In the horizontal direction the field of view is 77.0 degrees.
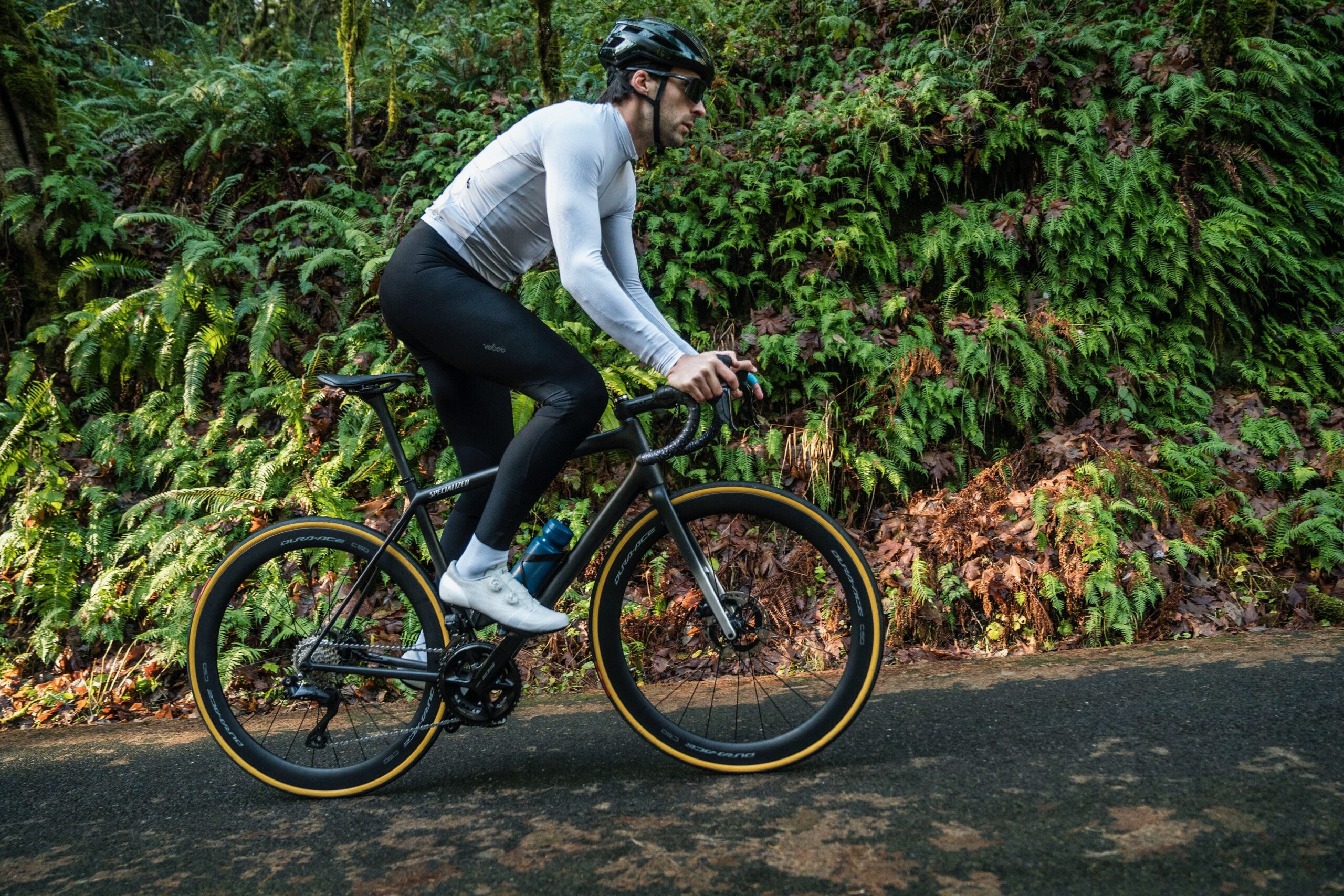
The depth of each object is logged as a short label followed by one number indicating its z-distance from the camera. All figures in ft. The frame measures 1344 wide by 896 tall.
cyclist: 8.43
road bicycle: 9.10
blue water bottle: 9.39
